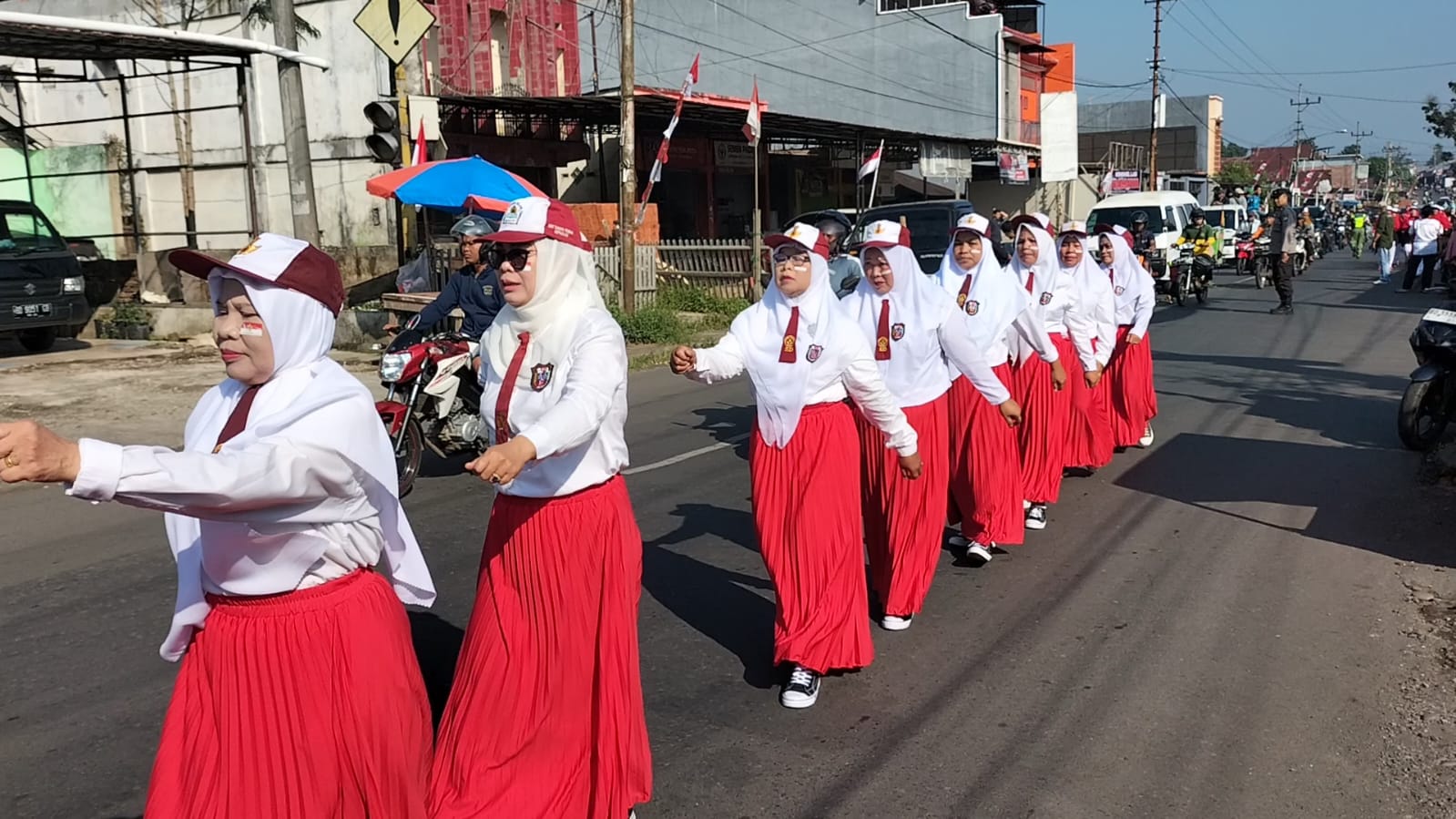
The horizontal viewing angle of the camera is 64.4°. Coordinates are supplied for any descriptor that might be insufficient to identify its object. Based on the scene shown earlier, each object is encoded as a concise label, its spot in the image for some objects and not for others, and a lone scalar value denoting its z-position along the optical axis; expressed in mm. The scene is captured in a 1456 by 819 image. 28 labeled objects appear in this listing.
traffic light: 11219
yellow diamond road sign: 11008
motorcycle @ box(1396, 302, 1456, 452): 8672
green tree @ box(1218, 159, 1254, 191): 67425
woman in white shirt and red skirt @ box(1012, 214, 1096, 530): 7113
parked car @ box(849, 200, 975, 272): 16516
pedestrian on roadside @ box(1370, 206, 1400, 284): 27453
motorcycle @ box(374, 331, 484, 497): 7652
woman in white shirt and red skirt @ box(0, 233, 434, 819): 2398
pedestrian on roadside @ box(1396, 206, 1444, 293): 22859
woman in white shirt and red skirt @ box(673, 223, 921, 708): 4516
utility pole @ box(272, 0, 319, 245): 13281
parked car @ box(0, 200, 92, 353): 13523
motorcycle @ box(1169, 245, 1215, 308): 21312
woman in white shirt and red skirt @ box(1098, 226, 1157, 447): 8992
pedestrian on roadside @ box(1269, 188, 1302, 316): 19250
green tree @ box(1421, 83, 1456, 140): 67250
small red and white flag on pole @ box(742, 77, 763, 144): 17672
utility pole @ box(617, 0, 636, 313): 16109
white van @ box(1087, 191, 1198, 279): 24850
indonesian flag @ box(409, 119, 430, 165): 12727
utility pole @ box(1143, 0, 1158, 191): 44906
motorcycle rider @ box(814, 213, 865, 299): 11259
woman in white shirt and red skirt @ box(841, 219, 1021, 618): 5316
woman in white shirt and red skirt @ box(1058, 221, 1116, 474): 7996
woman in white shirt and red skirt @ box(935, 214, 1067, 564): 6312
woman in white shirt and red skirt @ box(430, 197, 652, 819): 3238
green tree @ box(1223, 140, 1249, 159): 119262
